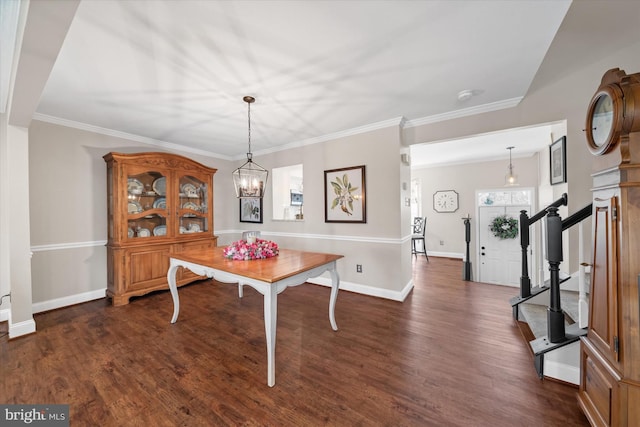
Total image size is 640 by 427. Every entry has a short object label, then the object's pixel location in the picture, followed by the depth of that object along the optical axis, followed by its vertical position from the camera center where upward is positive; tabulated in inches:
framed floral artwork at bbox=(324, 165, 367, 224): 136.0 +9.8
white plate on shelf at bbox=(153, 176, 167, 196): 144.3 +16.9
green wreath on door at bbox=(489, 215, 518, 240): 171.5 -13.3
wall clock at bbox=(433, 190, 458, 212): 244.7 +9.9
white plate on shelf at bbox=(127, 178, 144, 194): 132.3 +15.8
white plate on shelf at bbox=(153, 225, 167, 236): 141.1 -10.5
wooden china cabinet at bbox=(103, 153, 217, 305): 125.2 -3.1
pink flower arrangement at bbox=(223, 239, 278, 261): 89.9 -15.4
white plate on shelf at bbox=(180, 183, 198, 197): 155.8 +15.8
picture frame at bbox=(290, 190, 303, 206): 199.9 +11.9
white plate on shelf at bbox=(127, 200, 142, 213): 132.2 +3.7
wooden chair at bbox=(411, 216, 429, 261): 248.5 -22.0
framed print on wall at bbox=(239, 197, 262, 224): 184.1 +1.6
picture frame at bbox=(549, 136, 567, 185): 97.3 +21.6
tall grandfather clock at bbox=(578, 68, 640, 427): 42.5 -9.2
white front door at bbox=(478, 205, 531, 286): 169.6 -32.6
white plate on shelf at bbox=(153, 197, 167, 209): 144.3 +6.3
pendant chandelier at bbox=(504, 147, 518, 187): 186.7 +25.3
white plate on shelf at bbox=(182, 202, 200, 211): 156.7 +4.6
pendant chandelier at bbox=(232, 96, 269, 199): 101.3 +12.5
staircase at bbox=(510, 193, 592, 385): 65.3 -35.4
